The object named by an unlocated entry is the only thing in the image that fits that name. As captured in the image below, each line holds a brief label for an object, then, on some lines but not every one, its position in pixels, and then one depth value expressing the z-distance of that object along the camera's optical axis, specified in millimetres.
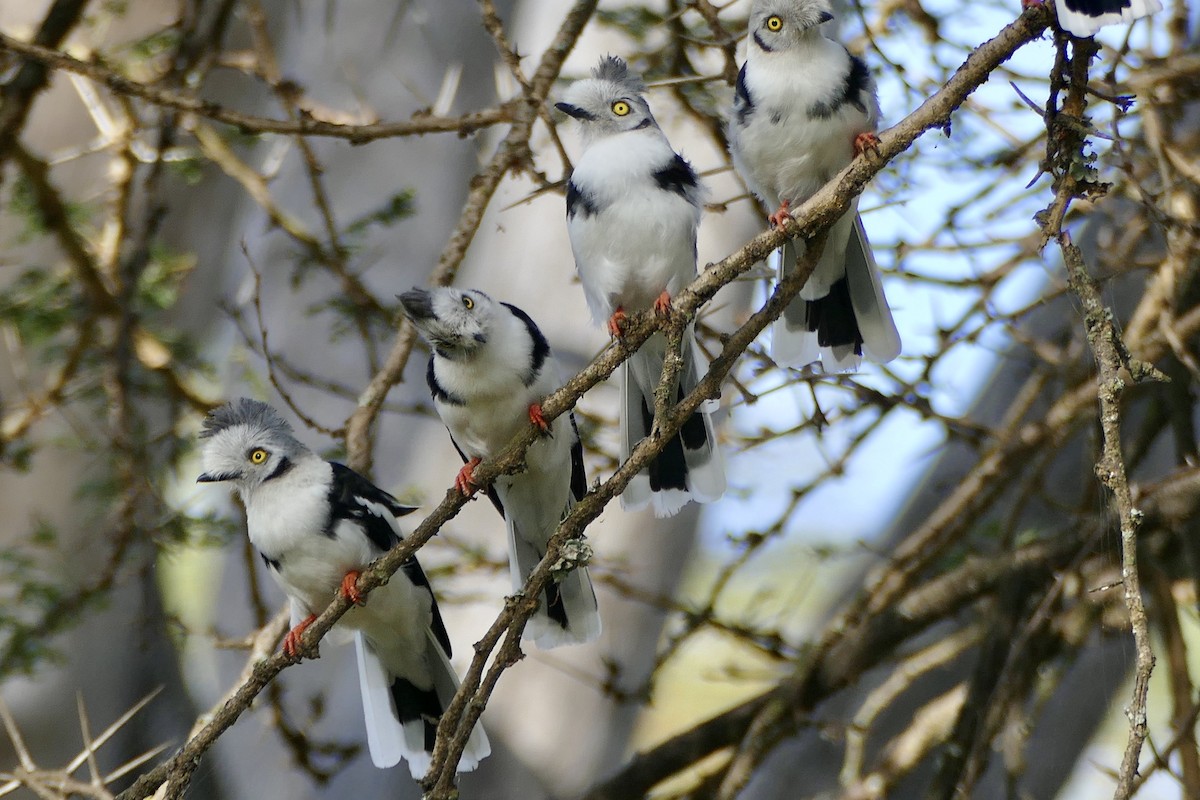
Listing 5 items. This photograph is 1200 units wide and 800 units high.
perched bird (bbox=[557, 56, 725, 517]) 6750
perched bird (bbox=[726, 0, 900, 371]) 6508
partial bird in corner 4910
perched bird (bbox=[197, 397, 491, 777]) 7301
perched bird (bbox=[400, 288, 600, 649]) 6754
